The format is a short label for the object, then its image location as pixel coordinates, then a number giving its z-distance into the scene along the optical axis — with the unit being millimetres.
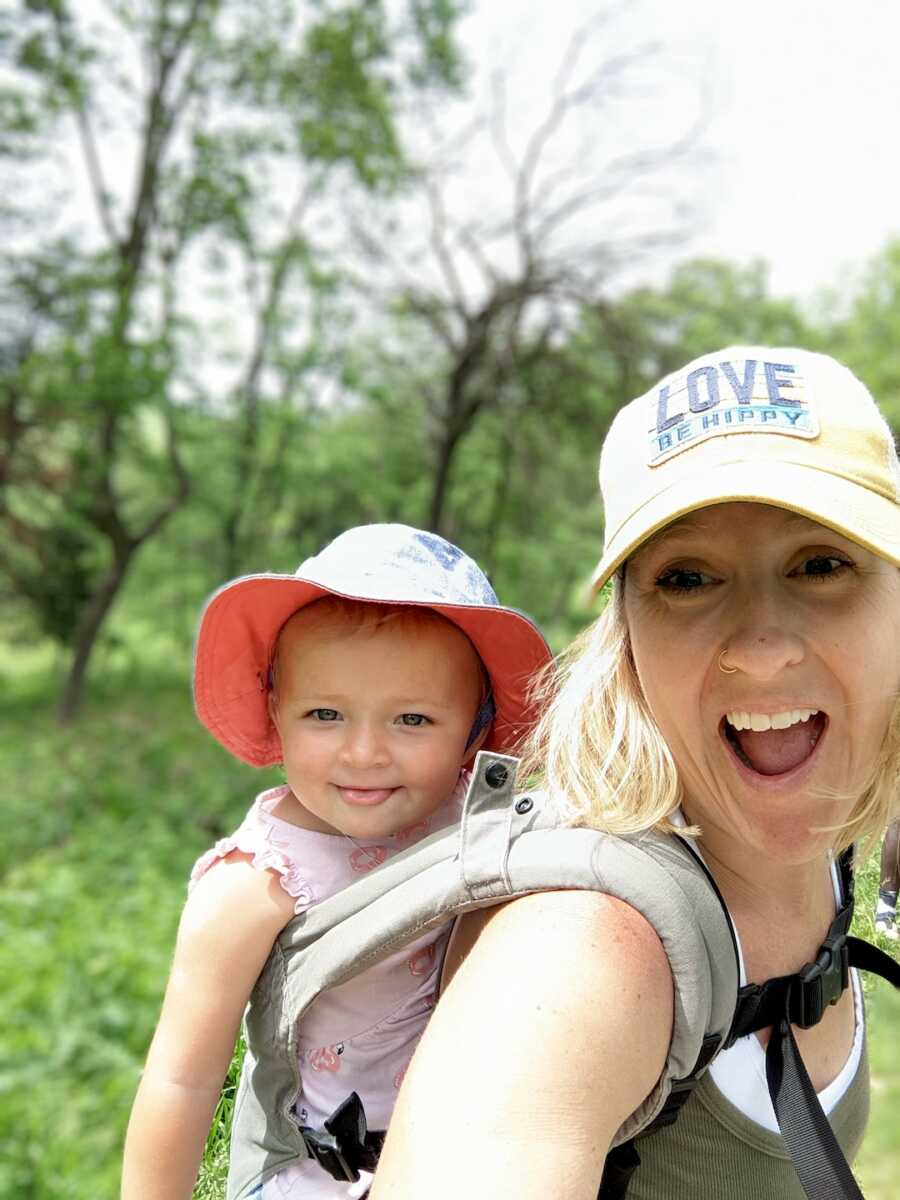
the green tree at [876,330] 19125
